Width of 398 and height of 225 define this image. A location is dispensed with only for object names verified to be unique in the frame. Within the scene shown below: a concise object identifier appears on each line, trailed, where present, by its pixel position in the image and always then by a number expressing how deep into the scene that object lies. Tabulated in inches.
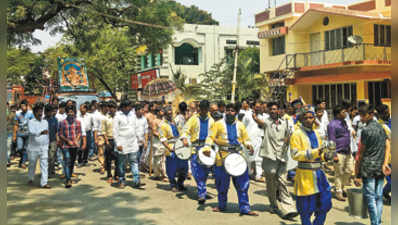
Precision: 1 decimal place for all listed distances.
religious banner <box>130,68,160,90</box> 1369.3
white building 1402.6
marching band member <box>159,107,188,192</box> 348.6
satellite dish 795.8
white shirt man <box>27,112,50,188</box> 357.7
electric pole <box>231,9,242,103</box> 856.3
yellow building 804.6
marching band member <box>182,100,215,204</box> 306.5
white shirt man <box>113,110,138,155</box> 358.0
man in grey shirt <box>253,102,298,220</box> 269.3
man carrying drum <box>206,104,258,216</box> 275.3
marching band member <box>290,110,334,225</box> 205.9
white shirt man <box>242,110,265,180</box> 402.2
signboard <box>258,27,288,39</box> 1037.6
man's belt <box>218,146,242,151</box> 275.6
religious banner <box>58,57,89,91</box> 789.2
